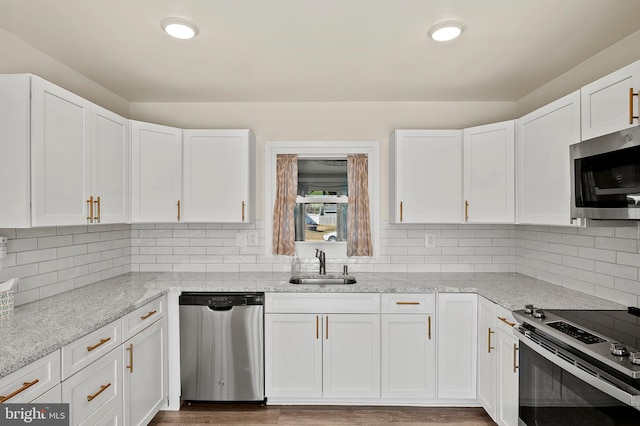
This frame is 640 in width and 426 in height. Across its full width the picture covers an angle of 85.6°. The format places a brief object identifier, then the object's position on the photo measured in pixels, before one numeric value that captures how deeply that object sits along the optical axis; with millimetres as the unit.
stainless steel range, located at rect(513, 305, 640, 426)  1295
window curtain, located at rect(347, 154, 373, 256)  3279
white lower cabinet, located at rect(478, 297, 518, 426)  2117
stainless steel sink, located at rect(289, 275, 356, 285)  3045
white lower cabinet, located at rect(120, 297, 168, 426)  2121
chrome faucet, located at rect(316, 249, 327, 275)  3170
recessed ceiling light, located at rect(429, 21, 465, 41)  1894
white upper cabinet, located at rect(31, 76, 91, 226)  1806
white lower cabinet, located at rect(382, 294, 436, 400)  2662
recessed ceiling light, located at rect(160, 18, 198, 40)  1861
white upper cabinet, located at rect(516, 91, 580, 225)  2107
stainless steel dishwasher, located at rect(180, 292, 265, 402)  2635
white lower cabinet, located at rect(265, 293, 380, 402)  2672
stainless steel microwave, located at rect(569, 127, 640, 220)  1549
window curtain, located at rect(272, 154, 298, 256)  3295
